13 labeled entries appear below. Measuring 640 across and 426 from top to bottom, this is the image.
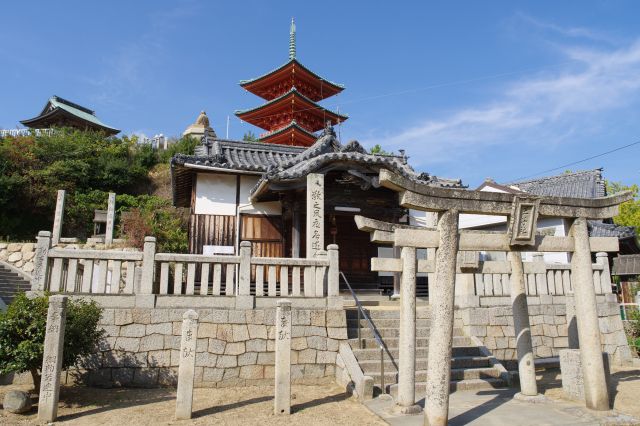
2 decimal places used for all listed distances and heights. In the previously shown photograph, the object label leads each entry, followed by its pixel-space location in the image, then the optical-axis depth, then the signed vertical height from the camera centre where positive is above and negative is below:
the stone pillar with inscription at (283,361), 6.80 -1.19
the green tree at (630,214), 30.13 +4.98
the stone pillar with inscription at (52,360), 6.34 -1.14
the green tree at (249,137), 41.28 +13.61
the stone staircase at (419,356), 8.23 -1.46
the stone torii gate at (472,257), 5.88 +0.43
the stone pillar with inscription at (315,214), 11.15 +1.78
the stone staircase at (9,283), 14.58 -0.05
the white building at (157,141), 36.78 +11.95
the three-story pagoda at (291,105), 28.52 +12.06
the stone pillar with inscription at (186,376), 6.49 -1.36
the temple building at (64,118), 36.00 +13.48
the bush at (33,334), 6.58 -0.81
